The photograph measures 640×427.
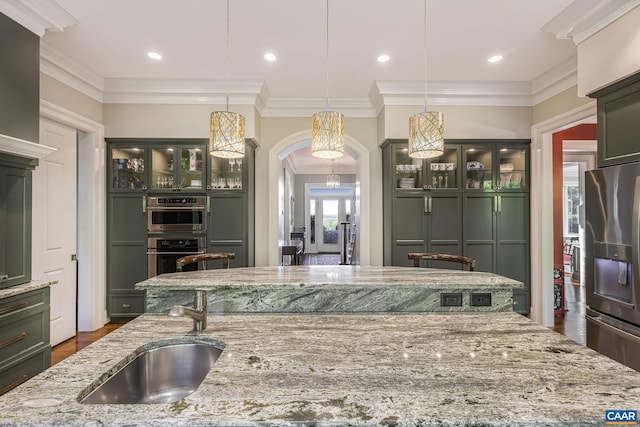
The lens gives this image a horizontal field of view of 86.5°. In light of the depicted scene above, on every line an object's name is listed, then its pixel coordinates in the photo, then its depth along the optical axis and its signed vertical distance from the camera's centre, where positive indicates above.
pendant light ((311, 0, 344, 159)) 2.28 +0.58
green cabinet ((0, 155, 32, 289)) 2.33 +0.00
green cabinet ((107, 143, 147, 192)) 4.10 +0.65
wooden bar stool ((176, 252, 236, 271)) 2.64 -0.32
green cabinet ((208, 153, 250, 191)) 4.12 +0.56
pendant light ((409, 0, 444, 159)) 2.25 +0.57
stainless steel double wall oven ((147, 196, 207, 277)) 4.09 -0.07
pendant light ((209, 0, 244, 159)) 2.24 +0.58
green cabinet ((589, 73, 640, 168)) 2.24 +0.67
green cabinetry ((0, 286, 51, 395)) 2.17 -0.79
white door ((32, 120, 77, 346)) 3.31 -0.01
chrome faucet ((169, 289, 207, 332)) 1.35 -0.36
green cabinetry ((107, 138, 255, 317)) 4.09 +0.20
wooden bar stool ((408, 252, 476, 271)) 2.62 -0.32
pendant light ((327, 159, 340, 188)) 9.58 +1.09
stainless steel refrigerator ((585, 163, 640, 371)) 2.20 -0.30
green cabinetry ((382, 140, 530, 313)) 4.16 +0.15
